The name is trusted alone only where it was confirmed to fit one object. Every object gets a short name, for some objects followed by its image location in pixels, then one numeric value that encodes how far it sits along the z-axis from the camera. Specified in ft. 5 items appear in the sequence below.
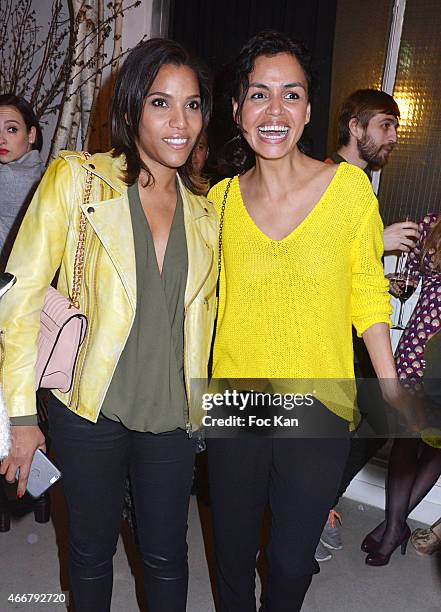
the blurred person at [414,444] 7.93
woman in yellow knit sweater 5.23
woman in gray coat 8.56
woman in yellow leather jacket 4.82
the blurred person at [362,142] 8.48
